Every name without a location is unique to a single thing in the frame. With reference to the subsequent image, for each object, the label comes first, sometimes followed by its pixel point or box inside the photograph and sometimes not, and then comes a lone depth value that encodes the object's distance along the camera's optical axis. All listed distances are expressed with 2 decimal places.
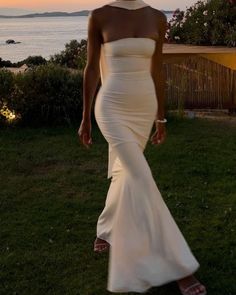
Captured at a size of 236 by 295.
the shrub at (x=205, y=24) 13.05
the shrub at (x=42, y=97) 9.31
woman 4.00
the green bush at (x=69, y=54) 14.83
